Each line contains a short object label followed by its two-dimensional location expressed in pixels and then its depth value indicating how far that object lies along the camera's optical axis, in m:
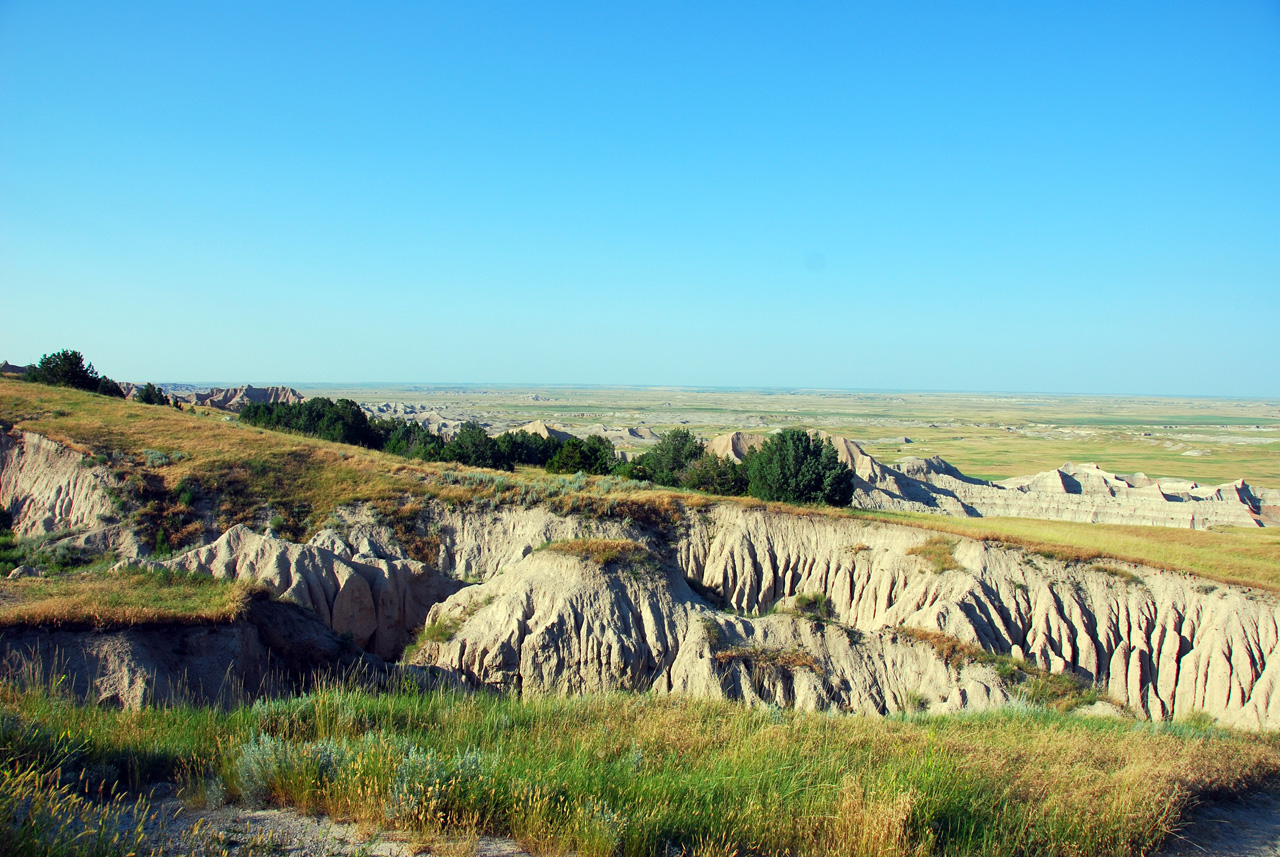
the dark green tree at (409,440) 52.16
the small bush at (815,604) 28.48
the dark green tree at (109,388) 53.88
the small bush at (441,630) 21.98
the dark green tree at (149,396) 59.62
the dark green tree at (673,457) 54.84
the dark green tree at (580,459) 50.18
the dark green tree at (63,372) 50.06
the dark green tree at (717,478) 46.91
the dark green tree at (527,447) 59.44
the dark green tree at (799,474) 41.91
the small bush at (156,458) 29.97
